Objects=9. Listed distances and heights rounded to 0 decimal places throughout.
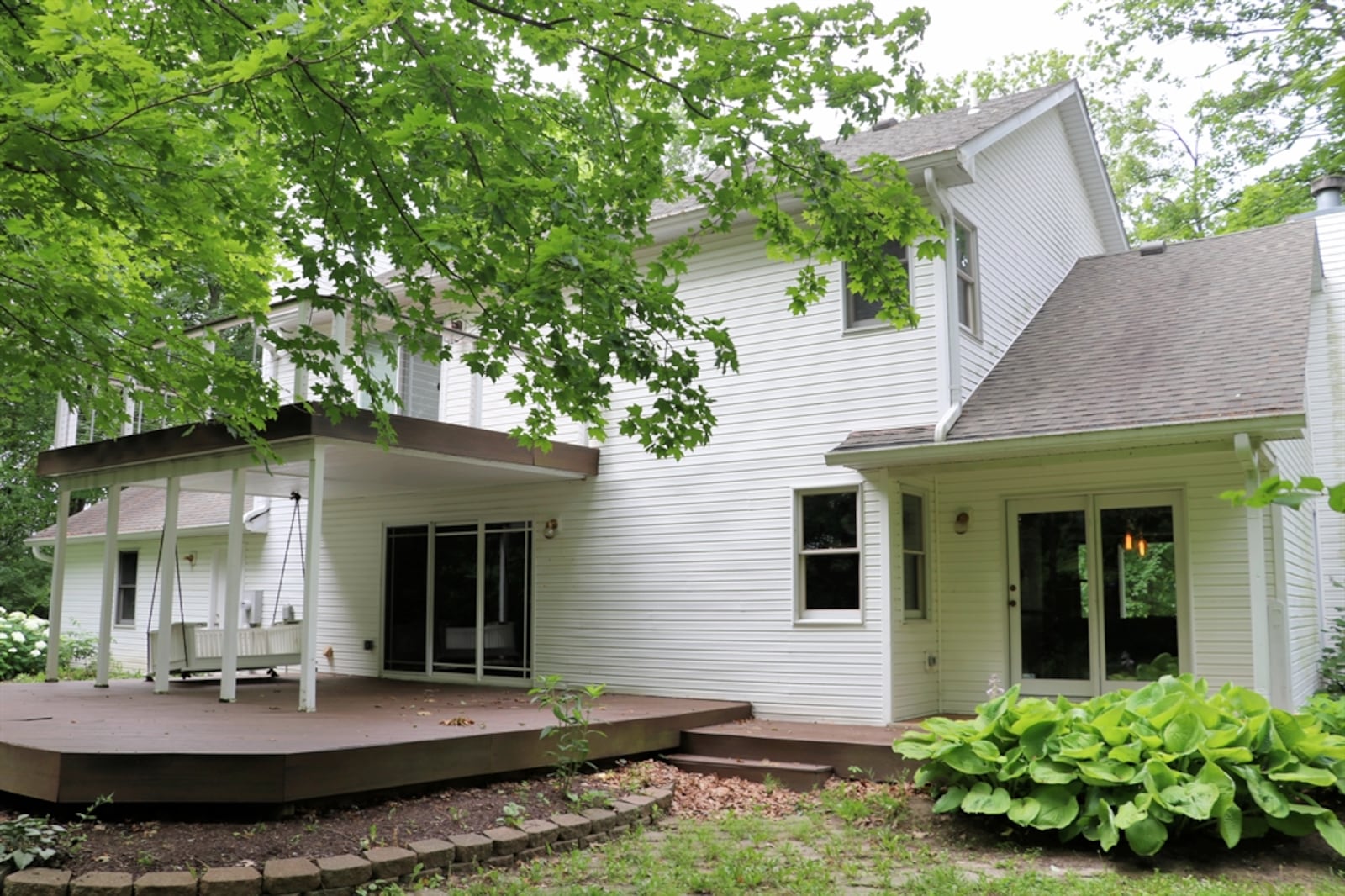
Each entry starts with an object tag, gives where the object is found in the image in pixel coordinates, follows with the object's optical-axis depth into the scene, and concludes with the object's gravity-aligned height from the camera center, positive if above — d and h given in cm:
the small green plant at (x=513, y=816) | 643 -160
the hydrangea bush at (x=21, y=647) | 1562 -135
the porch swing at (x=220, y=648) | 1111 -97
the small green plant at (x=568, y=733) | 746 -130
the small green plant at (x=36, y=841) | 515 -145
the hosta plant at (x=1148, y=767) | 588 -122
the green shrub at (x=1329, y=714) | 692 -103
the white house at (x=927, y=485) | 893 +75
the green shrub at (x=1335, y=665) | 1161 -116
